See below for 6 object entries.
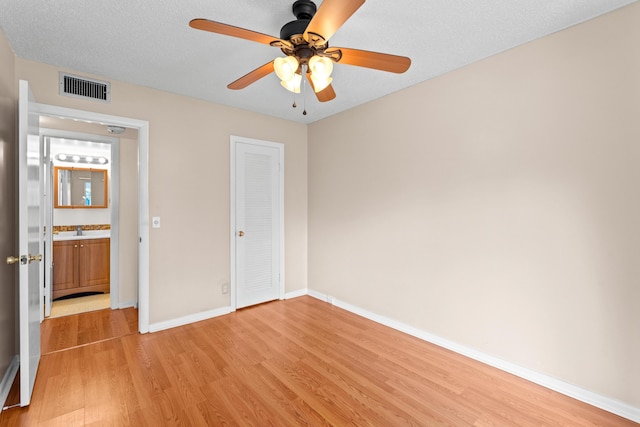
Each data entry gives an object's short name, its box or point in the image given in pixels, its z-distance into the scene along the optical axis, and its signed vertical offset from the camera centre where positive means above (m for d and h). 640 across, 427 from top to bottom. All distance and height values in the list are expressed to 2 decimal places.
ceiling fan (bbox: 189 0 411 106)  1.46 +0.90
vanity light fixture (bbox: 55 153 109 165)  4.46 +0.83
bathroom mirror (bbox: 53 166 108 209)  4.42 +0.38
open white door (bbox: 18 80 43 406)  1.84 -0.20
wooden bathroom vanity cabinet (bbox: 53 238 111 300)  4.02 -0.76
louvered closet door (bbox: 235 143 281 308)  3.69 -0.15
